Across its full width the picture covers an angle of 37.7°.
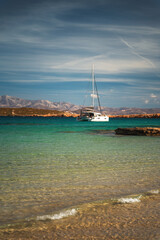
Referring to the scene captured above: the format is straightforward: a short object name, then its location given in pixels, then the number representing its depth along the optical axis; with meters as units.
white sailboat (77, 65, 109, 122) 92.50
